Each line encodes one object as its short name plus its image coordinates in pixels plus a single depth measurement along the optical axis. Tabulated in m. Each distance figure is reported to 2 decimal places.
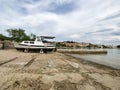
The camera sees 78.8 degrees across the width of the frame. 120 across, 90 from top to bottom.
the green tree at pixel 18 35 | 34.91
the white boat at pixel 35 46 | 14.41
